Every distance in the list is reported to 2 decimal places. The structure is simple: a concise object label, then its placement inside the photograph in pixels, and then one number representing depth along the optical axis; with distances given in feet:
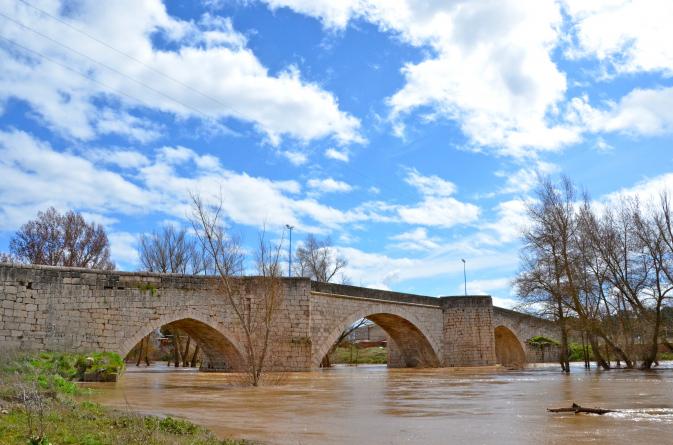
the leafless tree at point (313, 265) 144.97
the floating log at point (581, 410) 25.29
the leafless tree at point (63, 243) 111.04
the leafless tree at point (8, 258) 108.88
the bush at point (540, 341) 146.17
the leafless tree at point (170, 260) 128.57
